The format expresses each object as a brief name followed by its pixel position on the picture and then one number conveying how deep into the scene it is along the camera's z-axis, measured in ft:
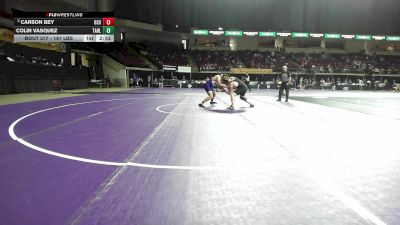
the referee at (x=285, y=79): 50.03
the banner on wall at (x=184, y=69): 133.08
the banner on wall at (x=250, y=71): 139.33
